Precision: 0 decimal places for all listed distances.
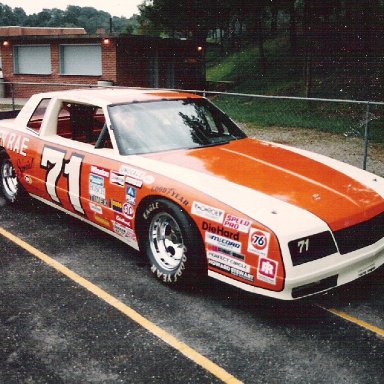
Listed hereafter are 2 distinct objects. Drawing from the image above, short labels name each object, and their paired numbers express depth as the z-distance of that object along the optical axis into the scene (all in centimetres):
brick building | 2223
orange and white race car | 363
